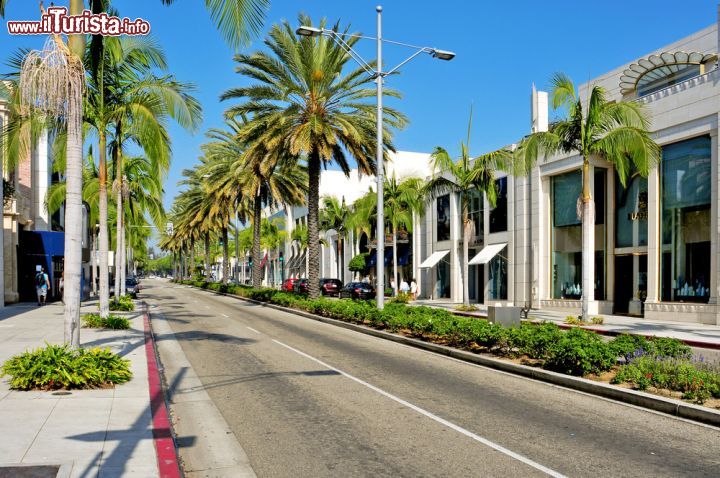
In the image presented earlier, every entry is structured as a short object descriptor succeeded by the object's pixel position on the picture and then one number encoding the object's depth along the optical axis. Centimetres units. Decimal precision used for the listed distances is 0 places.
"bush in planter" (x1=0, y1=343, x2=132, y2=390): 987
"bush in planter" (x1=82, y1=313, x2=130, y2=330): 1997
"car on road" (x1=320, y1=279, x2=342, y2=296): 5184
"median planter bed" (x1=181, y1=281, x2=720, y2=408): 979
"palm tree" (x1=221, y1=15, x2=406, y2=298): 2625
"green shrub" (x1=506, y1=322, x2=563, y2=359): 1258
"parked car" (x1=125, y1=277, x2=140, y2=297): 4993
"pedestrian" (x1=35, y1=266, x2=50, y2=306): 3344
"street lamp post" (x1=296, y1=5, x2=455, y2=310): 2216
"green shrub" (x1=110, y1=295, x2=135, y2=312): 2914
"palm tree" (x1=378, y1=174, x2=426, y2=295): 4131
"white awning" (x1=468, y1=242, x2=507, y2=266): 3603
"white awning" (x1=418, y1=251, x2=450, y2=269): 4300
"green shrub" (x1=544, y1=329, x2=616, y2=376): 1130
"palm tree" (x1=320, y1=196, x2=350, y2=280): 5806
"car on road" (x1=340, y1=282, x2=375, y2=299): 4653
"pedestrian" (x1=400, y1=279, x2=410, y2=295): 4210
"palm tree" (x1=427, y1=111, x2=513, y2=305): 2962
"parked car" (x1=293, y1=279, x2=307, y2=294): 5338
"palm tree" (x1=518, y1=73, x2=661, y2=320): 2166
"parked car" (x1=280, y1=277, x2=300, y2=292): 5777
